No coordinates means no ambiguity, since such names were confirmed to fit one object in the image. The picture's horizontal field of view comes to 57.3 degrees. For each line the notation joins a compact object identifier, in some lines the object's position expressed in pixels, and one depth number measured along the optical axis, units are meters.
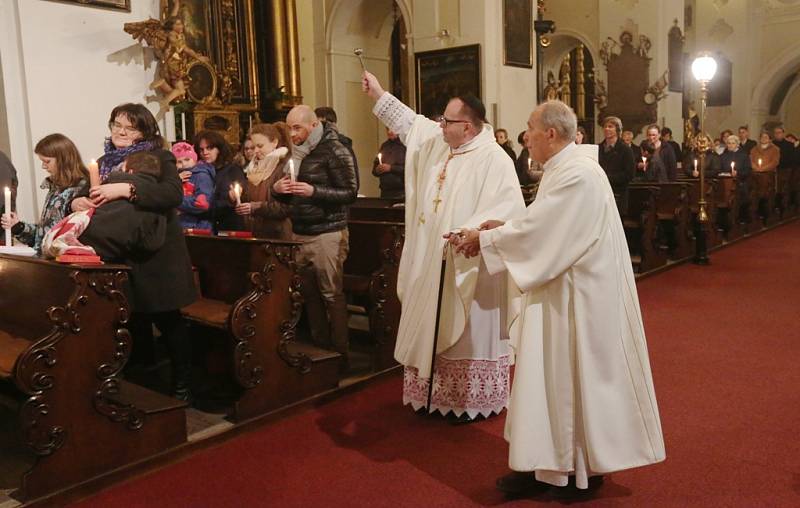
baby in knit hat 5.09
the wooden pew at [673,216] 9.24
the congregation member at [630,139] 11.49
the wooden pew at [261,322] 4.04
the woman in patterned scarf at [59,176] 4.03
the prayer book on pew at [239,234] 4.82
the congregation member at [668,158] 10.69
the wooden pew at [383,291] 4.85
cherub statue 8.48
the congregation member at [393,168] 9.01
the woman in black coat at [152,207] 3.68
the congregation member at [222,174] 5.29
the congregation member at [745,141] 14.82
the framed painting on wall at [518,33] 11.34
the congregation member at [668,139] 12.12
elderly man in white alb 2.92
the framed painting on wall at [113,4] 8.00
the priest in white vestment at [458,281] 3.88
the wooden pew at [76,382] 3.17
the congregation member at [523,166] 9.70
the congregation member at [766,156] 14.12
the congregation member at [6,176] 5.76
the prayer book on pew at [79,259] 3.39
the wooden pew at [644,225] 8.46
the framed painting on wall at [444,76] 11.18
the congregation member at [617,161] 7.93
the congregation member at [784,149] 15.17
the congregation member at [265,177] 4.94
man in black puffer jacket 4.64
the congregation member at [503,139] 10.53
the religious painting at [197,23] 11.40
